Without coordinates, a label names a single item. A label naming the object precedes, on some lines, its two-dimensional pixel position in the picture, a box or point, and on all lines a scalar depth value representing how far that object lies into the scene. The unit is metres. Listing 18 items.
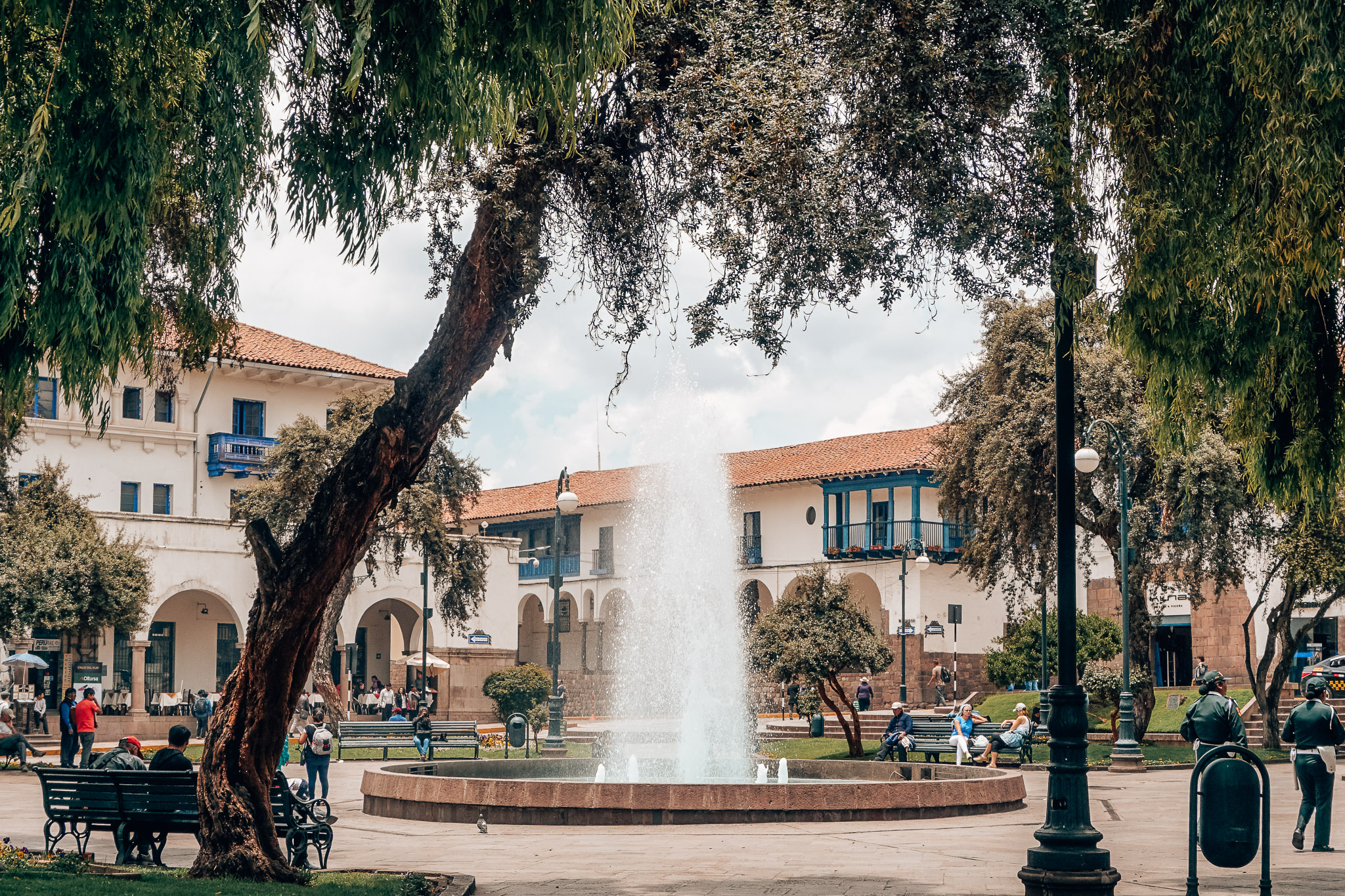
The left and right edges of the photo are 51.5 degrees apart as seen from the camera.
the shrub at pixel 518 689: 36.16
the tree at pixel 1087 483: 28.25
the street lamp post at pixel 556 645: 26.03
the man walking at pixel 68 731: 22.27
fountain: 14.95
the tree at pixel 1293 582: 26.34
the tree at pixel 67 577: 30.44
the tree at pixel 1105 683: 30.45
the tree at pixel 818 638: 25.30
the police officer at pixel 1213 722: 11.67
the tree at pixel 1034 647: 39.50
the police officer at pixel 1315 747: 11.99
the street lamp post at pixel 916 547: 45.93
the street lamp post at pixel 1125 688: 24.88
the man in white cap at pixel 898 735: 24.14
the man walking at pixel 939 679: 42.94
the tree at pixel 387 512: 33.88
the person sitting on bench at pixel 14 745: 24.59
